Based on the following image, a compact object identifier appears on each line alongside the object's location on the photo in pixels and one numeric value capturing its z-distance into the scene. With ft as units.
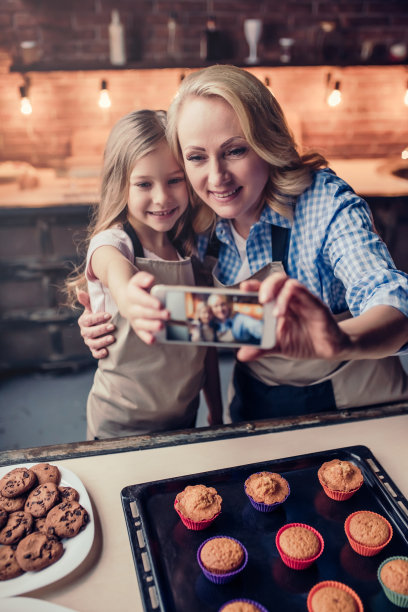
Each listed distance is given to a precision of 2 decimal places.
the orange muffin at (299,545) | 2.53
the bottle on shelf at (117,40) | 8.88
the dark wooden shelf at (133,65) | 8.56
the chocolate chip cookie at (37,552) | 2.52
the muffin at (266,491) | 2.86
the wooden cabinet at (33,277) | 7.66
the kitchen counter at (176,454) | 2.73
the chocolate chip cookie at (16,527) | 2.66
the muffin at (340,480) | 2.94
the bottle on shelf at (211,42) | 9.20
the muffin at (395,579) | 2.39
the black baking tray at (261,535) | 2.46
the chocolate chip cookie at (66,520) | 2.69
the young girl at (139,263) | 3.51
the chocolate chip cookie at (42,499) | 2.82
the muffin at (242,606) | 2.34
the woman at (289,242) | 2.77
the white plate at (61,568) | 2.43
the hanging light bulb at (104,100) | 8.89
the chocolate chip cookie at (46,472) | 3.02
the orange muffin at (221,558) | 2.47
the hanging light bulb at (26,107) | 8.65
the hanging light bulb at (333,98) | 9.06
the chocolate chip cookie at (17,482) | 2.89
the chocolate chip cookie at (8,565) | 2.48
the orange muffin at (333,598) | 2.33
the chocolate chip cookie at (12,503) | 2.83
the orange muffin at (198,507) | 2.73
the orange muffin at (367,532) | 2.62
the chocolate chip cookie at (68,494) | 2.89
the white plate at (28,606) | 2.32
